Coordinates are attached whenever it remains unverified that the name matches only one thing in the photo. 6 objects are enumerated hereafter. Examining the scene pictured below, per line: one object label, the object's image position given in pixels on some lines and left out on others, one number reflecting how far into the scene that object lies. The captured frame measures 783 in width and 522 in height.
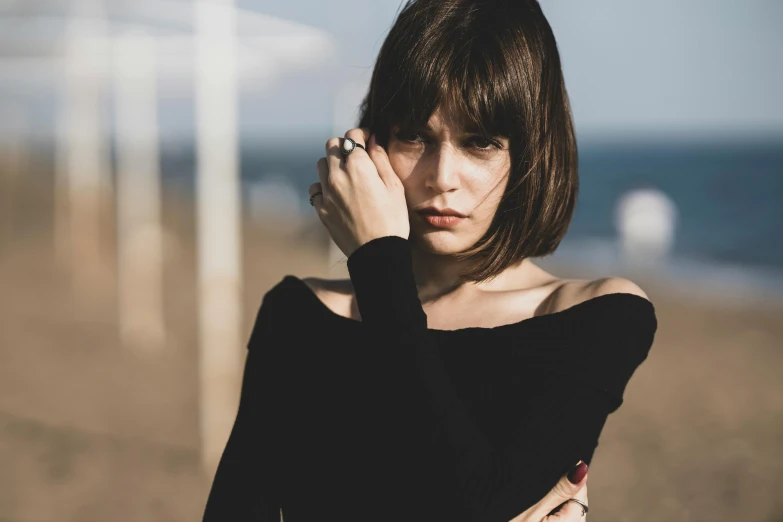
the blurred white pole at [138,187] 10.50
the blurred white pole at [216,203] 6.03
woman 1.76
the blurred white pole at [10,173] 26.08
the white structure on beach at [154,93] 6.59
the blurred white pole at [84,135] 9.70
